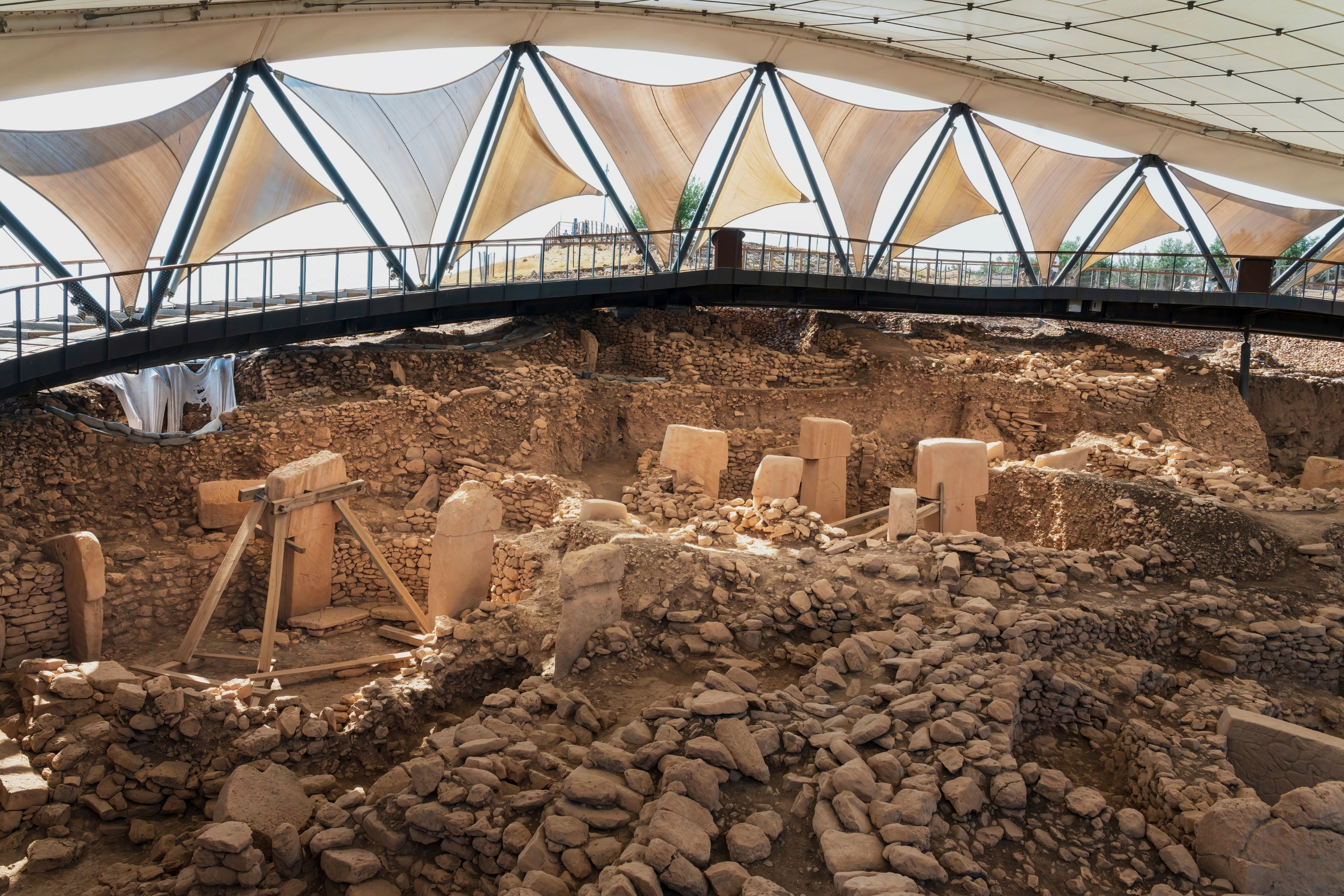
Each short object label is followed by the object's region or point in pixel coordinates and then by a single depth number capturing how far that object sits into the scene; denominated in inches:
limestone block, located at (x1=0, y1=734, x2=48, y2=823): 258.5
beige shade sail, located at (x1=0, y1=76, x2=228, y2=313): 448.8
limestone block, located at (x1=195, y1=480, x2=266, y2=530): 440.8
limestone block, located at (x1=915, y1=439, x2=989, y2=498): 440.1
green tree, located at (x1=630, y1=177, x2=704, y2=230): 813.2
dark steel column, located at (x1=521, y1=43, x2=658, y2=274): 692.7
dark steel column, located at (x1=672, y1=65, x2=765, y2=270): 768.9
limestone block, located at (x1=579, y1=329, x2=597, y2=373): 719.7
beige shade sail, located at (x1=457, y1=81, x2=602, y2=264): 680.4
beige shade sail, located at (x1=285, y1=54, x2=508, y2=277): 592.1
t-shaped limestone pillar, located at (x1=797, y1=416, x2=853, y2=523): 502.9
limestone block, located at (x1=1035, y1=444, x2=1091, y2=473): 521.7
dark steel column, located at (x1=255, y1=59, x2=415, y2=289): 553.3
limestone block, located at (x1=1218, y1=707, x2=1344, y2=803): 244.2
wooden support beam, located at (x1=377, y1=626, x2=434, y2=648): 402.3
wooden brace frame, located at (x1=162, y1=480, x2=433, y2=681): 365.4
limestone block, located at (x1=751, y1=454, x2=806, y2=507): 441.4
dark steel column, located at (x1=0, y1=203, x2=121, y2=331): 442.9
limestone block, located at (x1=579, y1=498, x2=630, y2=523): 400.8
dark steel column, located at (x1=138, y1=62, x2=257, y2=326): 523.8
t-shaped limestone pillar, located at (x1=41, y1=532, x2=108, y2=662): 362.3
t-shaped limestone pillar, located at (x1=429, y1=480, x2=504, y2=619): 381.1
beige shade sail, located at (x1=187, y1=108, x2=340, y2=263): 541.0
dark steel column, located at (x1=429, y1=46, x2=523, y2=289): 669.9
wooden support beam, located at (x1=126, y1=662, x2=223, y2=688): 322.0
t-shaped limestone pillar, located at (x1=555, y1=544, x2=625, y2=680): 283.6
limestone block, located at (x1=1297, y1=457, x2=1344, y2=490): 542.9
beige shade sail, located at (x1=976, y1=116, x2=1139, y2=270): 843.4
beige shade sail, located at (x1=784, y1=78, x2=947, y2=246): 796.0
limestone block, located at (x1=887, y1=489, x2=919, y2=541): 402.6
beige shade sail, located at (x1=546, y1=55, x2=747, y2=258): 720.3
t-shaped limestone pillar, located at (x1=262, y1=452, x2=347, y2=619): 403.9
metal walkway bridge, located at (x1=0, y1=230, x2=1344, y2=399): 447.8
